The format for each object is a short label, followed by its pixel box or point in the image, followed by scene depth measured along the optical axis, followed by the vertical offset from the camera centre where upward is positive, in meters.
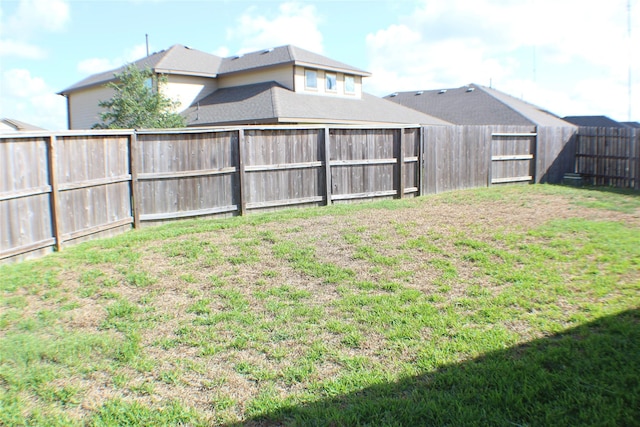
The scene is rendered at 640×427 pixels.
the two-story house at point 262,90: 23.91 +3.72
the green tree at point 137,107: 21.14 +2.32
